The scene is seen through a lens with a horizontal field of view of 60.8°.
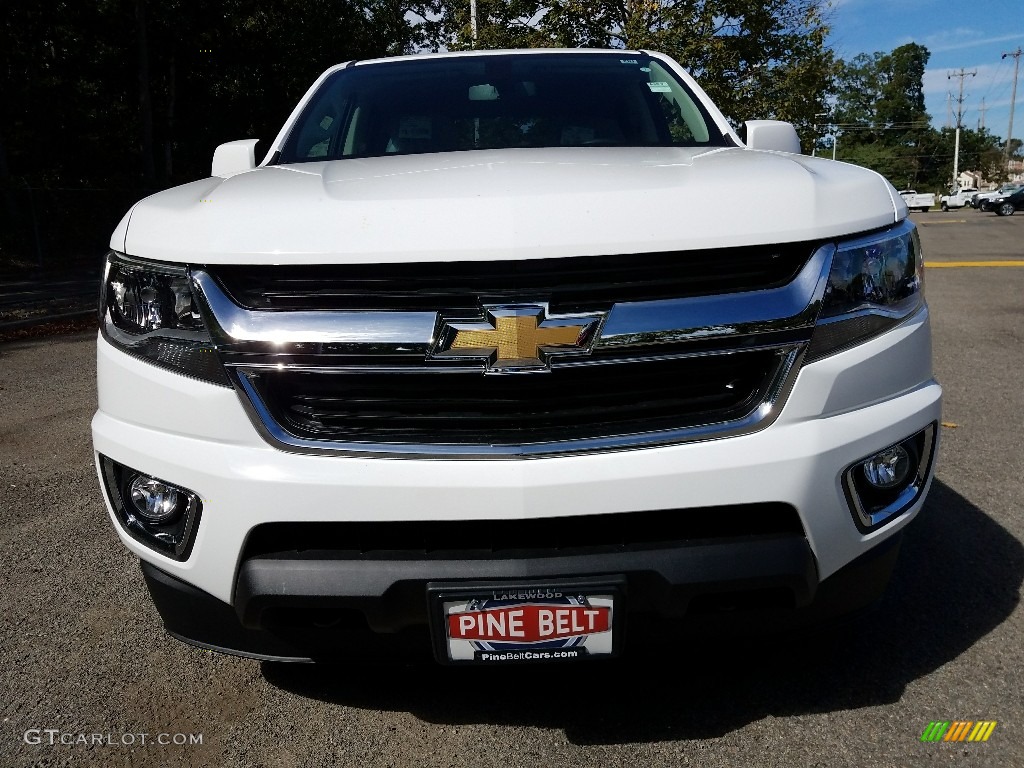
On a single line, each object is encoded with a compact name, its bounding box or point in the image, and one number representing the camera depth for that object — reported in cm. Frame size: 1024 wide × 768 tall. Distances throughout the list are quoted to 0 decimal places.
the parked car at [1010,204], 4069
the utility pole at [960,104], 9325
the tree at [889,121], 10200
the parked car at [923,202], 5591
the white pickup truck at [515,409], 180
